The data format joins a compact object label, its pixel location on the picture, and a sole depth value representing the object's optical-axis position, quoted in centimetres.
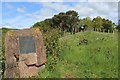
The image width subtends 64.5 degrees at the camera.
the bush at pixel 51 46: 447
